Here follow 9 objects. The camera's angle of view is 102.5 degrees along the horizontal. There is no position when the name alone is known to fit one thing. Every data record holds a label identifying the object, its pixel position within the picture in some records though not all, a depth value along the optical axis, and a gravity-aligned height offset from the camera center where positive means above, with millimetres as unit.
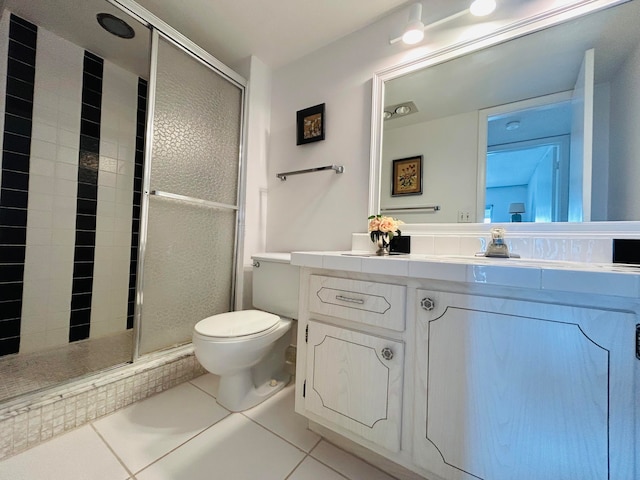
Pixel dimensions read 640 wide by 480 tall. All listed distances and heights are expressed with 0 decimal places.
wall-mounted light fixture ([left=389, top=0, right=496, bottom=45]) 1161 +1097
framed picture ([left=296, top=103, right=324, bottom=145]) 1684 +790
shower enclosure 1418 +292
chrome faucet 1045 +9
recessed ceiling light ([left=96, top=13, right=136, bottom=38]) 1458 +1245
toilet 1140 -455
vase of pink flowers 1250 +66
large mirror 978 +541
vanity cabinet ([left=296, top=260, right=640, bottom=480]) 570 -349
